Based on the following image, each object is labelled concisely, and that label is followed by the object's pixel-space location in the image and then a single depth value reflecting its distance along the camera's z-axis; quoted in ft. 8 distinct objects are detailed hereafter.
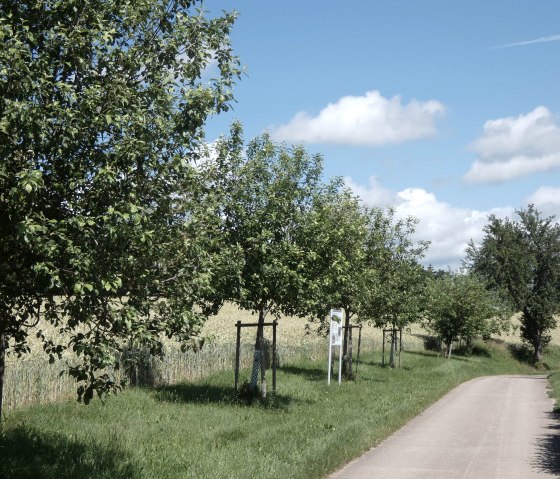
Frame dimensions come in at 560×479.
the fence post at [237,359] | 70.33
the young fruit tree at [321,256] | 67.00
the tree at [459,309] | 199.31
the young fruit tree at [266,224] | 64.64
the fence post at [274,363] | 70.74
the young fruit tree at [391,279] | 116.06
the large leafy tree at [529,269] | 256.73
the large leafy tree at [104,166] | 24.43
